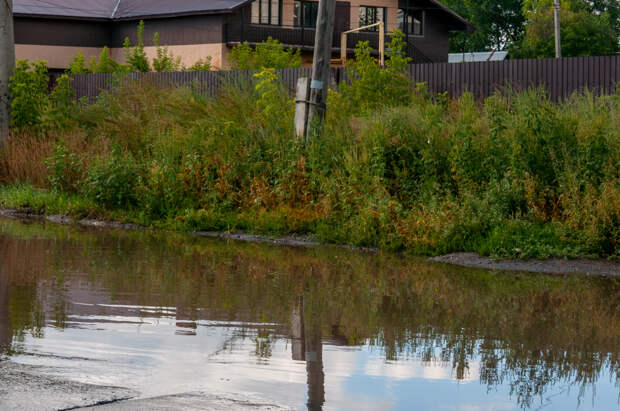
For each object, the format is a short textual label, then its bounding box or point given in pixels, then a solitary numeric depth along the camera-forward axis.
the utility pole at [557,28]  45.44
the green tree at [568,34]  65.31
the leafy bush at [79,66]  34.44
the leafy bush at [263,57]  31.50
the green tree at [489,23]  78.06
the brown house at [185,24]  43.12
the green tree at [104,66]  34.09
